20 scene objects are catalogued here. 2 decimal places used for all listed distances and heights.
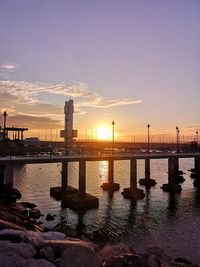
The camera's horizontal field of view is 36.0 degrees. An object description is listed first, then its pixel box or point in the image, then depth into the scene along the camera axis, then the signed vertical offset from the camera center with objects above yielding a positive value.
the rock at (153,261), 16.42 -6.26
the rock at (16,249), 13.37 -4.63
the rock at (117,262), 14.75 -5.59
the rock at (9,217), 22.05 -5.27
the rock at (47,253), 14.05 -4.99
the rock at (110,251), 16.08 -5.84
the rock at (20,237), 14.80 -4.45
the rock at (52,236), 16.75 -4.99
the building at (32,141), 166.39 +2.52
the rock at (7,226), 16.39 -4.34
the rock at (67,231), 25.83 -7.37
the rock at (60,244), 14.75 -4.84
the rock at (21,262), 12.78 -4.93
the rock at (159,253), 17.84 -6.49
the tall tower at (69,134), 96.56 +3.83
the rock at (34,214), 36.25 -8.13
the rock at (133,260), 15.16 -5.72
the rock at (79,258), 13.81 -5.10
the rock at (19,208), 32.54 -7.09
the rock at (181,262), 19.36 -7.71
